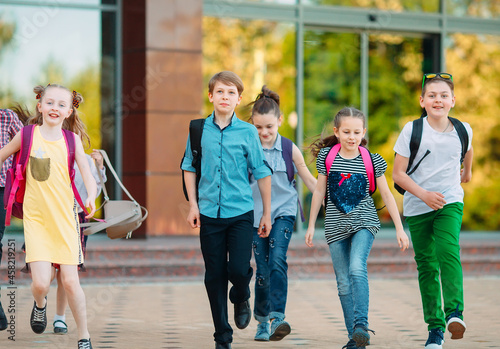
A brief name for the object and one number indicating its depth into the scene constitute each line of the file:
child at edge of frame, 10.60
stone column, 20.33
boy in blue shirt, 8.97
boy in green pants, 9.31
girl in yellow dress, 8.68
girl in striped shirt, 9.17
